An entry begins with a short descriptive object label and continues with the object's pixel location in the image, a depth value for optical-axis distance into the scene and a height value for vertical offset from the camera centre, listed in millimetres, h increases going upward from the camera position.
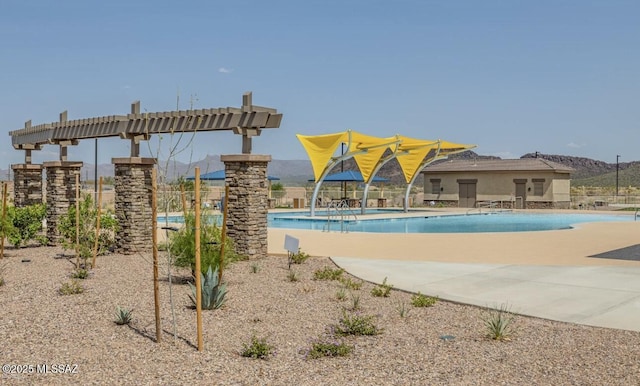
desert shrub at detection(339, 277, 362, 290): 9383 -1508
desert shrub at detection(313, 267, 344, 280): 10289 -1471
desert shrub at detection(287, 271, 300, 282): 10008 -1469
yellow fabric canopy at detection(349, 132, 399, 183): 29334 +2168
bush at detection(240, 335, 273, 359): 5854 -1591
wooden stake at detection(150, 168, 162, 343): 6141 -646
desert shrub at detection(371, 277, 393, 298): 8836 -1511
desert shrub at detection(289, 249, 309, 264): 11961 -1366
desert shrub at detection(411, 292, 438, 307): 8125 -1516
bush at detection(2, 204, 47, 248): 14344 -849
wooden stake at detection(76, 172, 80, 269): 10864 -570
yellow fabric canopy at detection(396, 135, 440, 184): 33312 +2183
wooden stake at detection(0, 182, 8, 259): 12544 -568
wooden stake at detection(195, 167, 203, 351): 6016 -704
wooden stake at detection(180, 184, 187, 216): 8576 -223
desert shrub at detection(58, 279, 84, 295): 8734 -1481
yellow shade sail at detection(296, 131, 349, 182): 28234 +2104
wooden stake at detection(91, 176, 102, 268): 11105 -813
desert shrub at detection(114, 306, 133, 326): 6957 -1498
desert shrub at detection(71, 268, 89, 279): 10070 -1443
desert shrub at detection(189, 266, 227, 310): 7742 -1350
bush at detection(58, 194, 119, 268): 12125 -822
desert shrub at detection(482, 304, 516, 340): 6488 -1525
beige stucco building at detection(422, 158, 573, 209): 39219 +507
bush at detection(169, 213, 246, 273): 9102 -890
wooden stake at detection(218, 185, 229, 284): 8359 -770
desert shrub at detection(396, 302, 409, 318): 7506 -1568
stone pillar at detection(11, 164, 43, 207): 18453 +162
